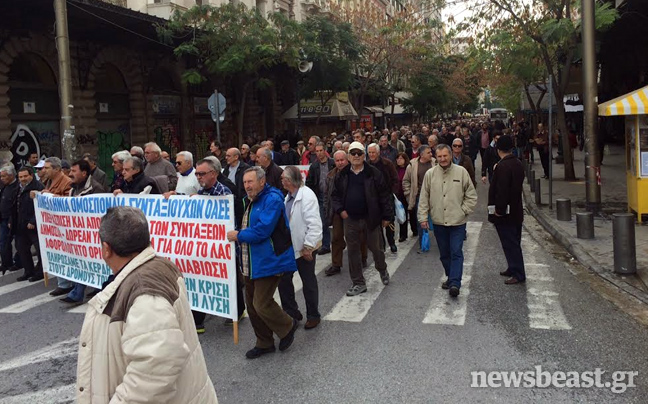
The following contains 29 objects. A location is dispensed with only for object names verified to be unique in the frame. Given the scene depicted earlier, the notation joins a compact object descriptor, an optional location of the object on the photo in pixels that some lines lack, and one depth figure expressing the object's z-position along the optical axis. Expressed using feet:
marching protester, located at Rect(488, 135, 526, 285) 24.31
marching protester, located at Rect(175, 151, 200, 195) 23.31
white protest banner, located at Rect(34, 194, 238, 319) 19.31
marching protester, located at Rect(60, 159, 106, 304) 25.07
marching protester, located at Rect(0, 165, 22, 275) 29.96
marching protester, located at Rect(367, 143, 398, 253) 30.07
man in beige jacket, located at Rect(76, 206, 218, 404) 7.45
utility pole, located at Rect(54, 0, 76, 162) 37.63
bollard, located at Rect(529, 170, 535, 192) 56.24
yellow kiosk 35.60
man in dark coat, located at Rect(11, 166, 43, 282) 28.89
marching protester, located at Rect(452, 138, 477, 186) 33.99
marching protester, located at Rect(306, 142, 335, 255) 32.96
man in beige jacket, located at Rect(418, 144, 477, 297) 23.54
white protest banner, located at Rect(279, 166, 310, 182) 39.34
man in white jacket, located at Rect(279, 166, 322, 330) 19.19
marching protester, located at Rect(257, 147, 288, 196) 27.50
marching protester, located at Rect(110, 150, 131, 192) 26.50
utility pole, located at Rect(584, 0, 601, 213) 39.93
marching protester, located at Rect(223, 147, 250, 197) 28.45
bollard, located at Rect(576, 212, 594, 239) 33.42
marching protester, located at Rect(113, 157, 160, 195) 23.99
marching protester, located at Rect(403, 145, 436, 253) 32.42
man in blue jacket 16.84
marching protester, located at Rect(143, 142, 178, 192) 28.30
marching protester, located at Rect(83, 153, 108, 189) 28.19
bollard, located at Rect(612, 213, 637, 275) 25.77
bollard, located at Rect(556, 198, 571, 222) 40.04
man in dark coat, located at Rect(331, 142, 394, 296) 23.88
